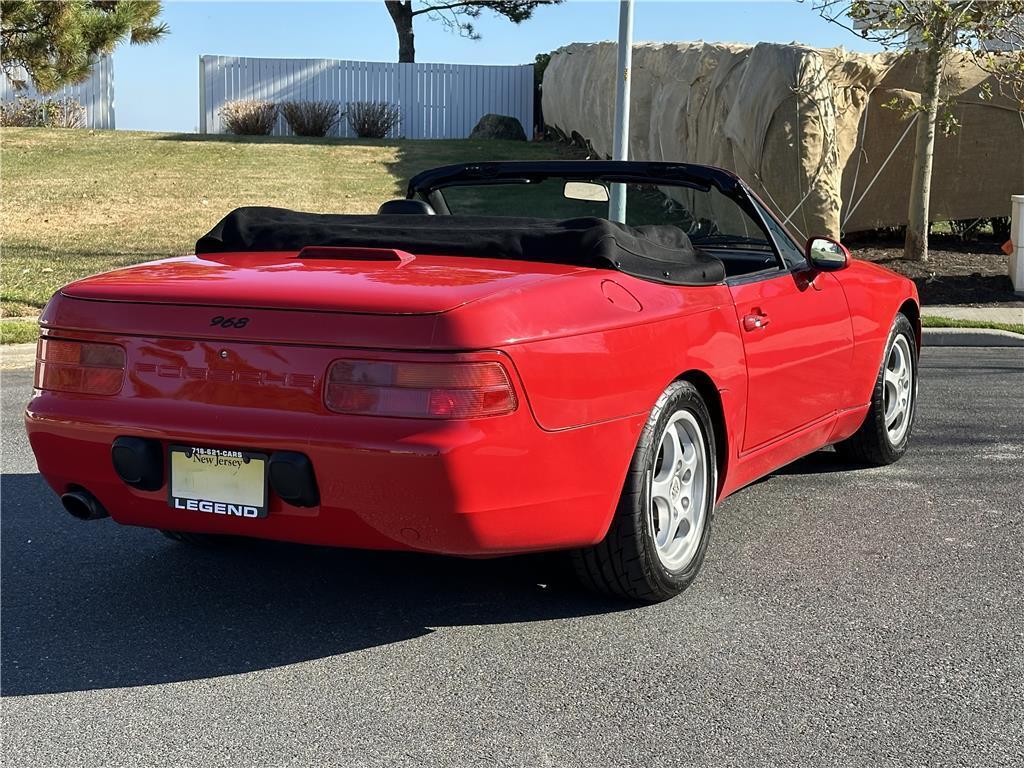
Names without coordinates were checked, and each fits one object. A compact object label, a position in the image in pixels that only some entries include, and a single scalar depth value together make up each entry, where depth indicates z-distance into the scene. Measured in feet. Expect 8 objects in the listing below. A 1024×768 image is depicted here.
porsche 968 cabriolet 11.54
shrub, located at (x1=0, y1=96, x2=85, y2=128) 101.81
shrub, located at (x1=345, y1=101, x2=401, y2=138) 104.78
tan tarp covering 47.83
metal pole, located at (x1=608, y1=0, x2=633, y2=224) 40.68
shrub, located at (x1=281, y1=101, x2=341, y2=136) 101.86
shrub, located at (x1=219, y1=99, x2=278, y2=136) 100.07
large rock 106.22
